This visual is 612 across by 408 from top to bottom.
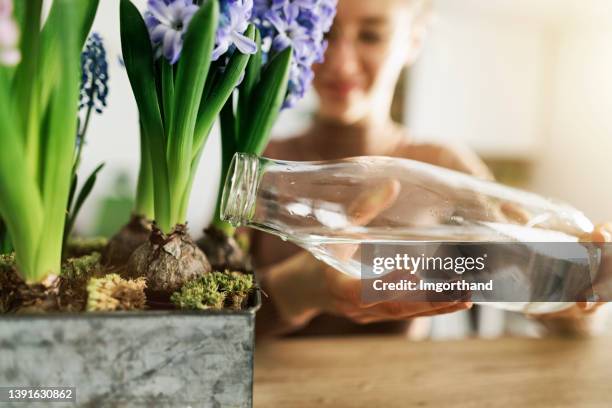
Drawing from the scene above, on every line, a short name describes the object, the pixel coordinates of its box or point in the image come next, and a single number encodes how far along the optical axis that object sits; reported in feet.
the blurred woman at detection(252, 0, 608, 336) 2.78
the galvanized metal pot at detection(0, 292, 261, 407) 0.98
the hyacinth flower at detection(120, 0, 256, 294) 1.02
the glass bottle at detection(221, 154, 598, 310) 1.33
